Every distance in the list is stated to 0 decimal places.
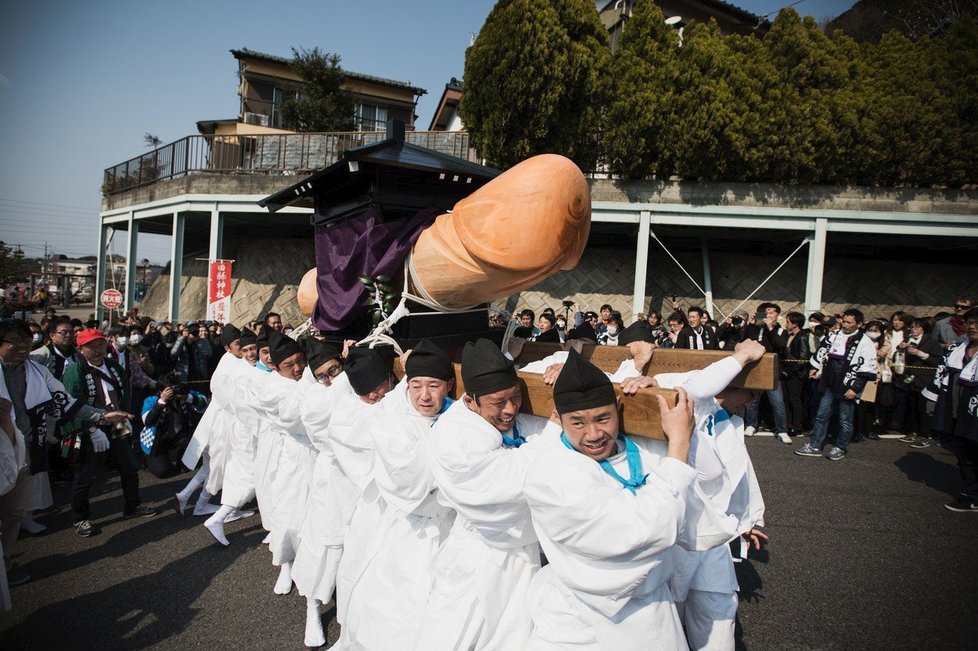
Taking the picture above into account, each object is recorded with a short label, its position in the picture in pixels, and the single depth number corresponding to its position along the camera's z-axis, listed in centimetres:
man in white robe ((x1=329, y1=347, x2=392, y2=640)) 319
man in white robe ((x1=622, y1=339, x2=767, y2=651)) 216
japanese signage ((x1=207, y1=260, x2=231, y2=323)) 1240
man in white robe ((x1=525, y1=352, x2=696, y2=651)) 184
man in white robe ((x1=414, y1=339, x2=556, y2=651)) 230
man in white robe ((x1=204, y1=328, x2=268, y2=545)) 507
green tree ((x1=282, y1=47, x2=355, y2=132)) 1912
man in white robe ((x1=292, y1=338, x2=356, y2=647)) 366
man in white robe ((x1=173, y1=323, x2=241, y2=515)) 559
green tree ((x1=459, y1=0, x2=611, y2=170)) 1206
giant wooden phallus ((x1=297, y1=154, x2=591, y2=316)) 239
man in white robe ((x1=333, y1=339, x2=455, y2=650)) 275
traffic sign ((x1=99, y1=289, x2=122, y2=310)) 1360
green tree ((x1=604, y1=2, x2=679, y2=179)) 1217
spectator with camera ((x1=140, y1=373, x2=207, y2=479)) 608
